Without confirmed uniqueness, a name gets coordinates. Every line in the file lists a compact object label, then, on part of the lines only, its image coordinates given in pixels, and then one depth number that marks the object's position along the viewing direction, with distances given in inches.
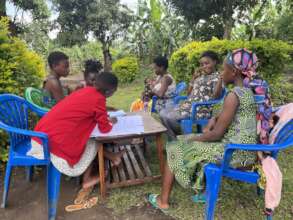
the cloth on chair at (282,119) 95.1
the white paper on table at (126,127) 115.3
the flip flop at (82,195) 121.1
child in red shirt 105.8
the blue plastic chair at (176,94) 189.8
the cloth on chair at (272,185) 90.7
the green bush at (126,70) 514.9
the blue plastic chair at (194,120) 153.6
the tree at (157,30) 572.7
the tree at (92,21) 636.7
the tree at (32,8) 375.1
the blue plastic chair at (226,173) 92.0
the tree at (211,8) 428.5
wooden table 117.3
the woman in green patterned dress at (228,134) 95.3
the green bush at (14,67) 139.6
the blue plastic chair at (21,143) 105.8
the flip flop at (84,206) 116.1
